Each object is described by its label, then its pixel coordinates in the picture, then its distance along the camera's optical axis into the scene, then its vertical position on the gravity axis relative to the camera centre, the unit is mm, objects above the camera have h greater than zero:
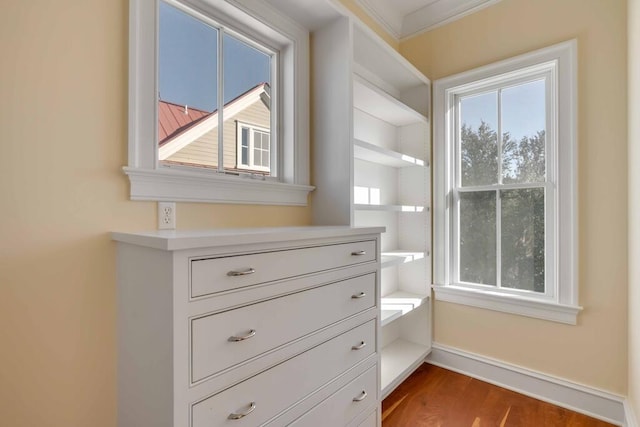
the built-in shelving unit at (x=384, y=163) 1771 +373
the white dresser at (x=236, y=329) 864 -373
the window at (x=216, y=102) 1218 +546
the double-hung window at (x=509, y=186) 1961 +207
